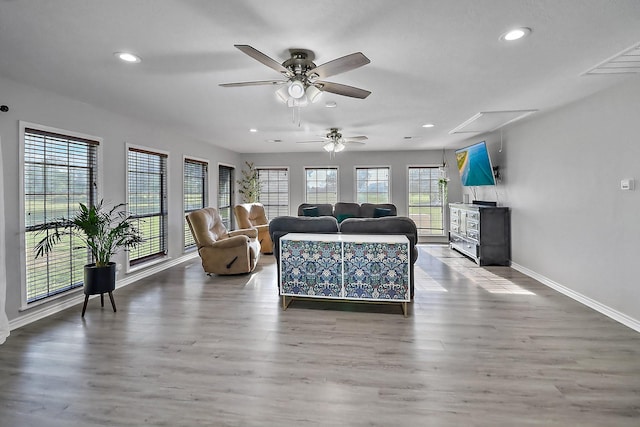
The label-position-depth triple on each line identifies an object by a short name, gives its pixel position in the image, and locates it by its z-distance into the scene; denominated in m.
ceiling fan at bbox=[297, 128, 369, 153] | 5.62
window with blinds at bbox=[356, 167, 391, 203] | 8.35
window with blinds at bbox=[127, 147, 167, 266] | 4.86
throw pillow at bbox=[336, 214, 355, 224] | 7.48
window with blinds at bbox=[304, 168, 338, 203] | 8.50
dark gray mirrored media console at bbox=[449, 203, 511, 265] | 5.66
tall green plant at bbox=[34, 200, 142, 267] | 3.37
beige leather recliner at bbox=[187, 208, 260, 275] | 5.00
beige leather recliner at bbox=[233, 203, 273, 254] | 6.62
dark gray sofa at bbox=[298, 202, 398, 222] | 7.43
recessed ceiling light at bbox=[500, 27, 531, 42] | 2.20
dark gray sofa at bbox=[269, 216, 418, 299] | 3.82
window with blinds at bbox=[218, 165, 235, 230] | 7.71
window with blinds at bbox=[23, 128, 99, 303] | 3.35
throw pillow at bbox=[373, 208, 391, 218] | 7.30
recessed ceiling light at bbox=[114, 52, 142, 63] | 2.57
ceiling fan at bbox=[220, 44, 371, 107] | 2.31
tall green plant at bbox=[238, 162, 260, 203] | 8.46
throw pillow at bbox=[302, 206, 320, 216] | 7.45
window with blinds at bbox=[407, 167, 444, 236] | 8.26
